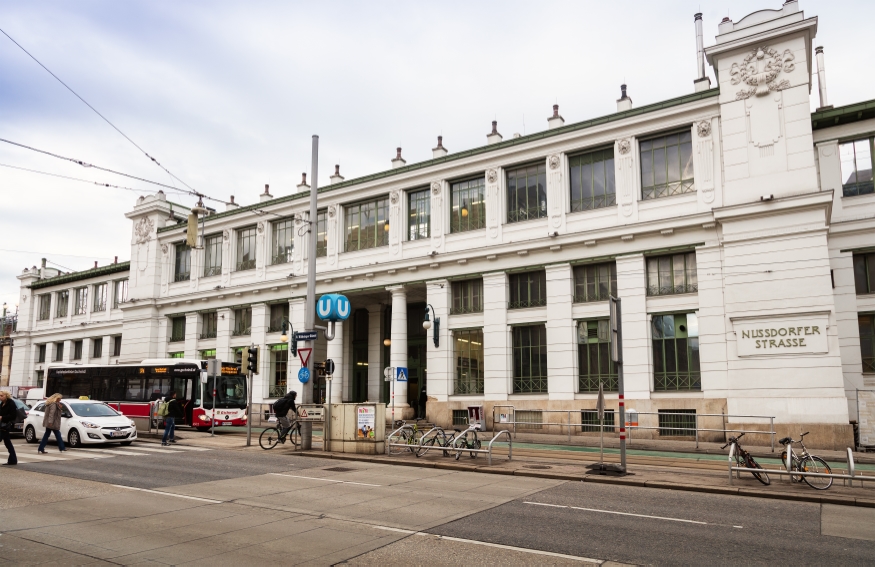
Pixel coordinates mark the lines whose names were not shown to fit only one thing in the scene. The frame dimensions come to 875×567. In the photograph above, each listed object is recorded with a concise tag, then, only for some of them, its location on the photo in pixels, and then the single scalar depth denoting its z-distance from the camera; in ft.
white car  68.85
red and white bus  97.30
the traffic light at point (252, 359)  73.12
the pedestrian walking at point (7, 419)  52.80
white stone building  76.02
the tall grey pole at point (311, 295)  68.18
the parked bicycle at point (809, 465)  44.47
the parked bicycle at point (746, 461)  45.68
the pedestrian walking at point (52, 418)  62.08
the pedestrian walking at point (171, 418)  74.18
